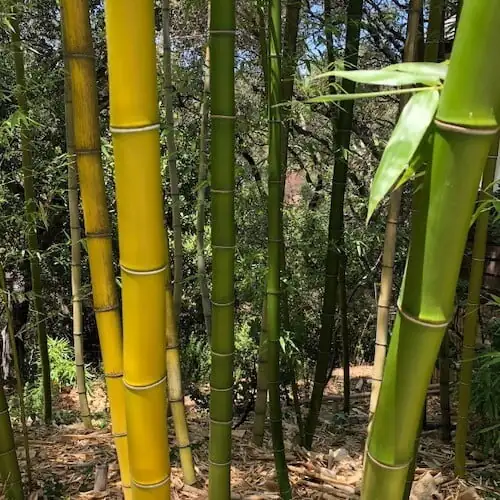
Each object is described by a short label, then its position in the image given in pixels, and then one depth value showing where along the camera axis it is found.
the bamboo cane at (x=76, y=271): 2.10
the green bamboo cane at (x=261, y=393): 1.99
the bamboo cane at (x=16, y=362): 1.63
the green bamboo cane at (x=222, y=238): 1.00
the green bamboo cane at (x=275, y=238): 1.39
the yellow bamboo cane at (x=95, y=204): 1.01
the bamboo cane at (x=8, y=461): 1.36
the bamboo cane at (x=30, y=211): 2.07
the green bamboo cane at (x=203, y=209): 2.31
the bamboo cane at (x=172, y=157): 2.00
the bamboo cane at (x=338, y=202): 1.84
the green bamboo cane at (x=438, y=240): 0.42
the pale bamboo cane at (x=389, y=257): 1.47
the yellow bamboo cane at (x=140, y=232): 0.62
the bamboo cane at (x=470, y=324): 1.56
